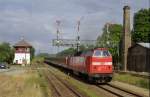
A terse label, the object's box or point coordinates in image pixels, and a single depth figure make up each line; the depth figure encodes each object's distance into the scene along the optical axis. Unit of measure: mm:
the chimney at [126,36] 71875
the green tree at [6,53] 119125
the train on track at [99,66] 33594
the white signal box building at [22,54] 121450
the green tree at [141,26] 95125
